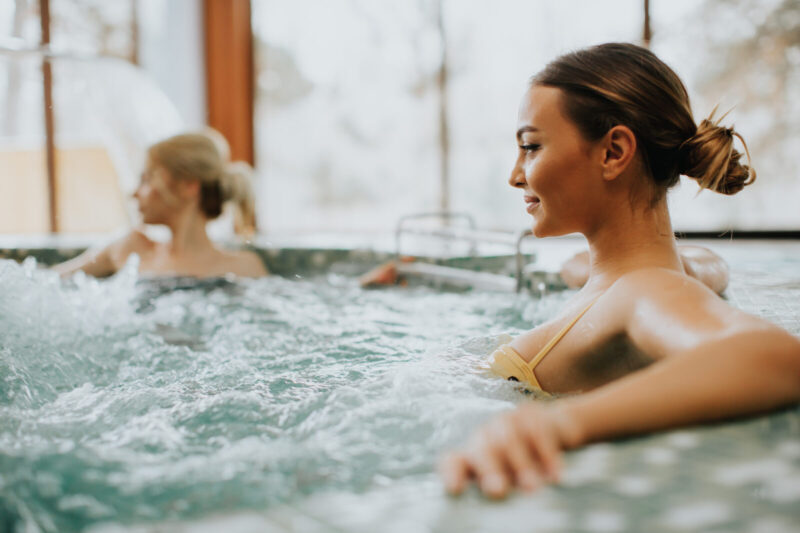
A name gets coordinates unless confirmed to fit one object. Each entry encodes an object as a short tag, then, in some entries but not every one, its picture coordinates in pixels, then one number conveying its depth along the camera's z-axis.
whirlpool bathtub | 0.59
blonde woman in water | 2.80
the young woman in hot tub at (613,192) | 1.02
